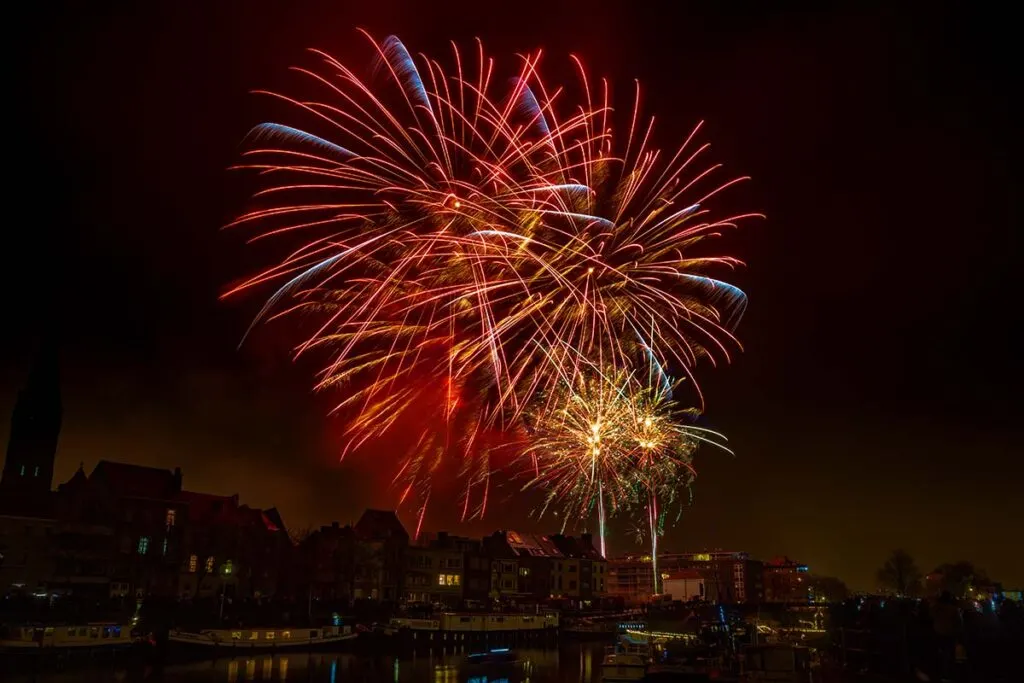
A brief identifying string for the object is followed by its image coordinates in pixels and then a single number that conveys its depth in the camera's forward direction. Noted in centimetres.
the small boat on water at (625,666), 4956
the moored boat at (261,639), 5603
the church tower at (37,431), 8119
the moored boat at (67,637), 4766
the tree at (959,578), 15100
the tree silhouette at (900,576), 17488
